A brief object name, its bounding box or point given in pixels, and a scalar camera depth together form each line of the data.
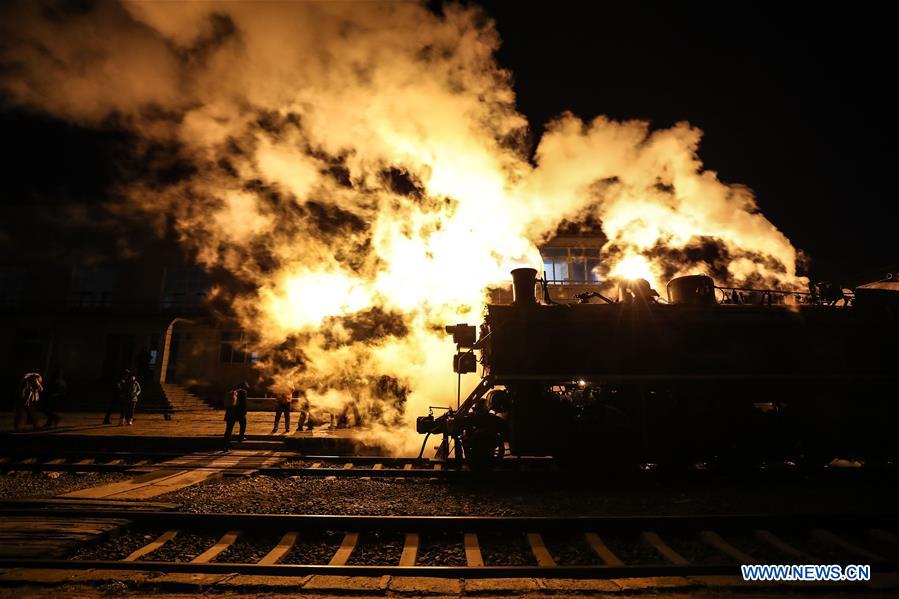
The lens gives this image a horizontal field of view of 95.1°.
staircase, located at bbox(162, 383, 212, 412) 20.73
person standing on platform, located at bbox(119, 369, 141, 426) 14.09
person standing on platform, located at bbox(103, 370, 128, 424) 14.34
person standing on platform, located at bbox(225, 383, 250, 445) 10.65
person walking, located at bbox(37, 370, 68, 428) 12.45
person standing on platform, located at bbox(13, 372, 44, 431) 11.70
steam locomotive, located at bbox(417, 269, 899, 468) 7.46
